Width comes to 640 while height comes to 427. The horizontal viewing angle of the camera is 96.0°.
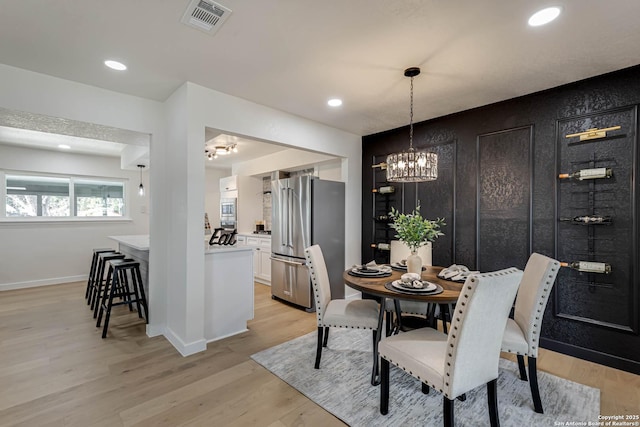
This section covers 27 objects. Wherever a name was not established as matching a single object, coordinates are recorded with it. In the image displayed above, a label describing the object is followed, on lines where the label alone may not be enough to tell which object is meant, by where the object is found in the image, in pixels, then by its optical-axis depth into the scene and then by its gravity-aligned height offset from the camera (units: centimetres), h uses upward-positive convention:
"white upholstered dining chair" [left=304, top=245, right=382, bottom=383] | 231 -83
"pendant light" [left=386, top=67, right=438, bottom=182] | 255 +41
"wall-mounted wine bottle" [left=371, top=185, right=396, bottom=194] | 409 +32
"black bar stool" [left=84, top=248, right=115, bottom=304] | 416 -90
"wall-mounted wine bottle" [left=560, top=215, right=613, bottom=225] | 249 -8
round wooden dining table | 185 -55
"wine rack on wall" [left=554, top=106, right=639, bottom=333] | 244 -9
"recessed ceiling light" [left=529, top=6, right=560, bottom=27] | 173 +121
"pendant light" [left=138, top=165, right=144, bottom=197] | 560 +44
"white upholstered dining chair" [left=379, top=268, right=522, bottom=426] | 144 -73
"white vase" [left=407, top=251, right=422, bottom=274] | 235 -44
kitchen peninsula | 296 -84
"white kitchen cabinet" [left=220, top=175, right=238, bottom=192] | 607 +63
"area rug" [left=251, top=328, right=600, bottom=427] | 184 -132
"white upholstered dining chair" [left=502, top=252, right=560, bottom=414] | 191 -77
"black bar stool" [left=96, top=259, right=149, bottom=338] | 312 -87
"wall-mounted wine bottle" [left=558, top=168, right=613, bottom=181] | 246 +33
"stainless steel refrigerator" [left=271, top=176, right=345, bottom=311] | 393 -28
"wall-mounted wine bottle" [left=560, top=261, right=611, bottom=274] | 249 -49
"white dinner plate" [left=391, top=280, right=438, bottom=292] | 197 -53
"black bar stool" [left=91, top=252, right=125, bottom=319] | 369 -88
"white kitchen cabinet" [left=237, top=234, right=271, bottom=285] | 518 -81
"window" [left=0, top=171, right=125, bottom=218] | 514 +31
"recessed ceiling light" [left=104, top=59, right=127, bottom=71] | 231 +121
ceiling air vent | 169 +122
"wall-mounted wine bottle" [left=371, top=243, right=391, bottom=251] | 415 -50
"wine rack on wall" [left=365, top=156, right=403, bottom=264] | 414 +7
